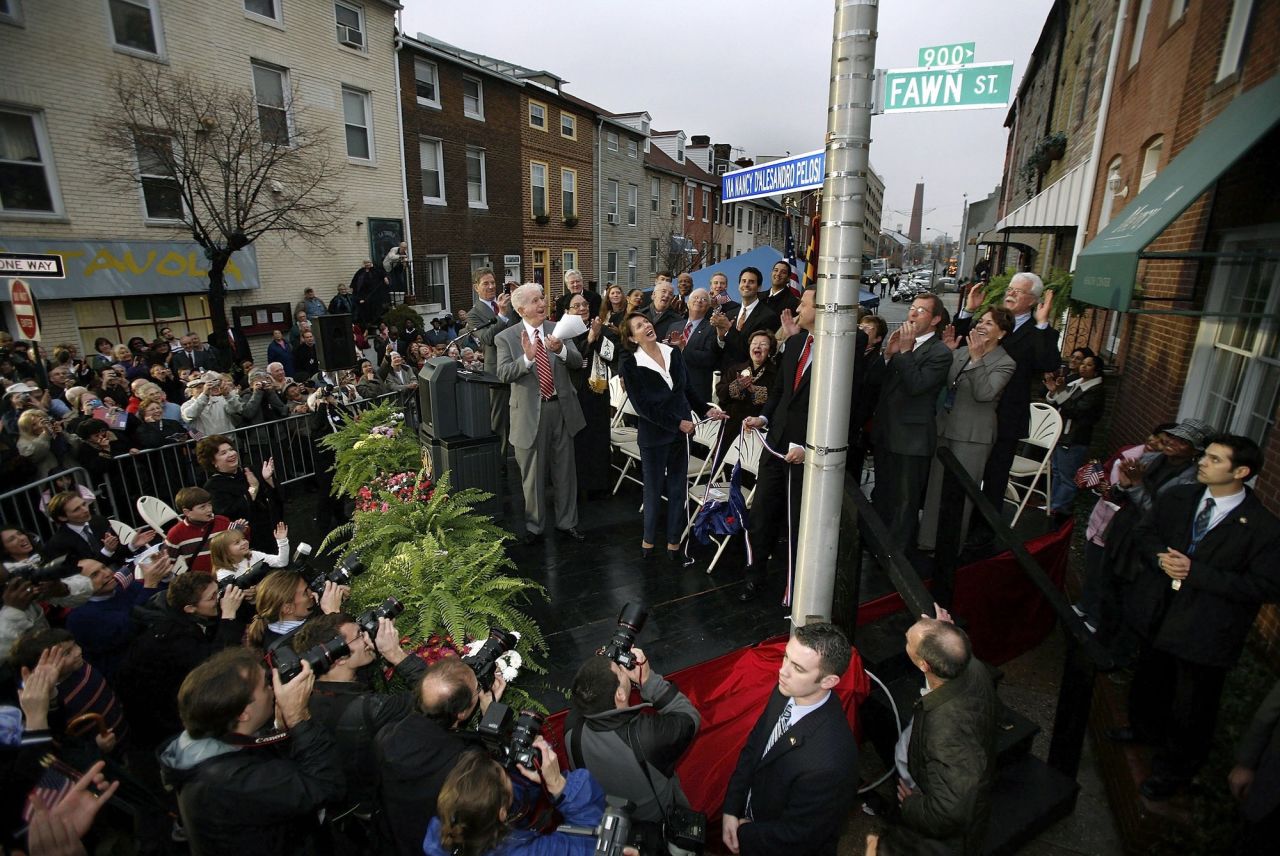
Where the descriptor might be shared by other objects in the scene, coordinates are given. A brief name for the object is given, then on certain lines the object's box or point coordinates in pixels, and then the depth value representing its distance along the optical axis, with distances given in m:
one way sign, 6.26
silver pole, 2.39
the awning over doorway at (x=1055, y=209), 10.76
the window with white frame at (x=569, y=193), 24.33
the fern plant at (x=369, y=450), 5.08
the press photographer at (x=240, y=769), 2.07
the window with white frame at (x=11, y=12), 9.96
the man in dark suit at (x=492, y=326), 5.47
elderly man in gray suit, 5.00
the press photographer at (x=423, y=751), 2.16
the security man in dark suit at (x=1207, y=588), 2.81
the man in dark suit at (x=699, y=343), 6.01
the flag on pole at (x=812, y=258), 3.50
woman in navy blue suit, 4.88
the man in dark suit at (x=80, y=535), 3.97
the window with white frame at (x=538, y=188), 22.56
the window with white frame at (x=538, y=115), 22.07
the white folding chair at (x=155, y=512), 5.04
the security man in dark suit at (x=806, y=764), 2.26
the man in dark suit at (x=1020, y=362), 5.11
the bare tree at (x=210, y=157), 10.88
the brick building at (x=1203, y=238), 4.02
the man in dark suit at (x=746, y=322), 6.63
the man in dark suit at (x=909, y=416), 4.33
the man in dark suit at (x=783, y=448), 4.44
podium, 4.75
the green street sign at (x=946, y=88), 2.47
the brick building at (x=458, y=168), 17.75
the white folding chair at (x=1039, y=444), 5.91
